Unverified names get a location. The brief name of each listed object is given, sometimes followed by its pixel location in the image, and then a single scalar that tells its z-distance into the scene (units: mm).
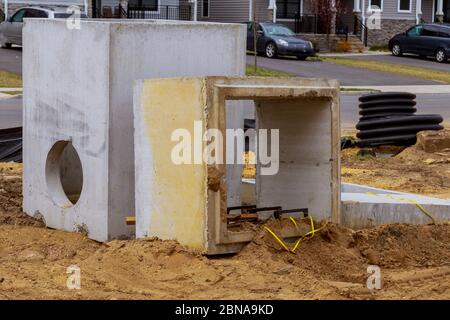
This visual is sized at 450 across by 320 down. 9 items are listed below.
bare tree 50000
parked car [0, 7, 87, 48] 37344
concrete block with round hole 10297
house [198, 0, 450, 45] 52312
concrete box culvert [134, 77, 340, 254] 9094
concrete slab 10734
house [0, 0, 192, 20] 42969
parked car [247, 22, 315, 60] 42781
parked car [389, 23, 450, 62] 46656
